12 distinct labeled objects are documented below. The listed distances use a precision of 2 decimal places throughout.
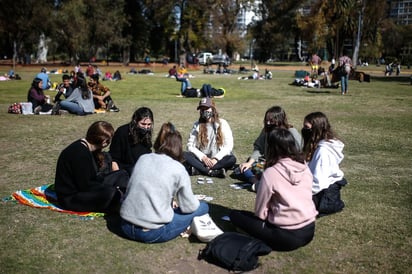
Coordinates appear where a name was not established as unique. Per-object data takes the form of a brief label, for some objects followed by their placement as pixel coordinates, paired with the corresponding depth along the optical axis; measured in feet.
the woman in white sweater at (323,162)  16.21
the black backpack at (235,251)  12.54
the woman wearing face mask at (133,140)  19.11
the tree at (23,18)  146.61
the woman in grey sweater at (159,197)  13.44
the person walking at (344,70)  65.48
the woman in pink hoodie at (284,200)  12.92
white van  216.66
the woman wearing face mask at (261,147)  19.47
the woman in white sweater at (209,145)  22.41
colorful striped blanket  16.87
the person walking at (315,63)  106.59
